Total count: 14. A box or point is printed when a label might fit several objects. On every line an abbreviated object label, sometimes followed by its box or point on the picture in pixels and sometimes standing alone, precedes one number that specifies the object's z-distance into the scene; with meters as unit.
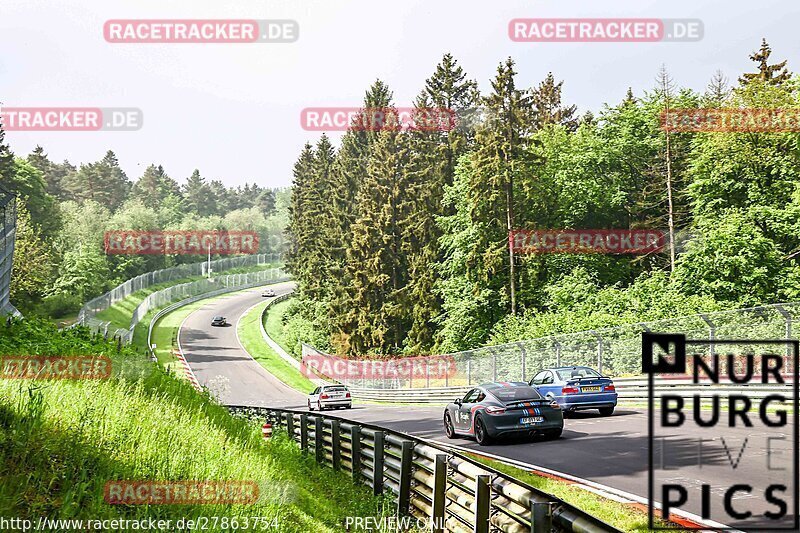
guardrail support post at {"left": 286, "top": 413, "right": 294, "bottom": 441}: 20.69
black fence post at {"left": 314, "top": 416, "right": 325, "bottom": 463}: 16.56
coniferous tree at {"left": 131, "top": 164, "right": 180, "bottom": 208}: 173.00
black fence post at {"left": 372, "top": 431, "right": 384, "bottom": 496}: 11.82
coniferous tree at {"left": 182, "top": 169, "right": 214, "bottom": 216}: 192.62
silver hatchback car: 42.16
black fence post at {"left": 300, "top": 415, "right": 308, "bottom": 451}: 18.56
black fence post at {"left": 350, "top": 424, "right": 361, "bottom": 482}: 13.34
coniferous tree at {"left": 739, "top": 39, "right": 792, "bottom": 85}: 56.94
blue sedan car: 21.33
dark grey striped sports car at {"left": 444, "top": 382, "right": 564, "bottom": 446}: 16.45
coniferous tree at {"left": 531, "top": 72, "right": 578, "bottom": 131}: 75.94
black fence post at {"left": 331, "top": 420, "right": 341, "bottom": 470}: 14.93
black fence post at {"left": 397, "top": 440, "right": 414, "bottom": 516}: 10.48
